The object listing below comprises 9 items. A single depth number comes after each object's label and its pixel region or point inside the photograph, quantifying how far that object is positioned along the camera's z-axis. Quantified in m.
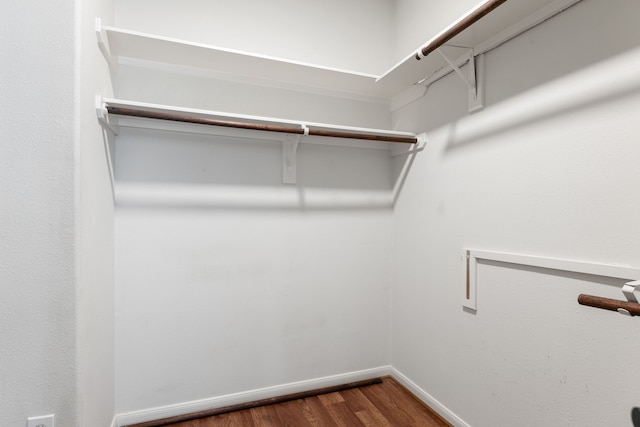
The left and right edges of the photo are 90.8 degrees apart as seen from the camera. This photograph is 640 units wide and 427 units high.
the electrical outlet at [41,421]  1.11
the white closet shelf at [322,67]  1.33
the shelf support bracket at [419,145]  2.00
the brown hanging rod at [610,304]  0.86
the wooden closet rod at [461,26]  1.19
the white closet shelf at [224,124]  1.46
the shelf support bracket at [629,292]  0.87
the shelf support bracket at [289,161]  2.00
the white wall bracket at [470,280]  1.60
